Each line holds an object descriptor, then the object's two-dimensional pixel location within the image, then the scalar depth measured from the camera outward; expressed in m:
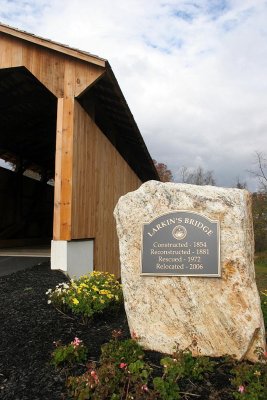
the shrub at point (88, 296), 4.85
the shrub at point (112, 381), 2.93
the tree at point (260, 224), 27.91
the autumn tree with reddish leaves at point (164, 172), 42.53
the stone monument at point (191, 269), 3.66
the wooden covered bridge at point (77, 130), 7.65
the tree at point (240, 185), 44.40
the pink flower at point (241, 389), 2.84
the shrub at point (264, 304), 4.72
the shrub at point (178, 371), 2.97
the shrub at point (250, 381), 2.86
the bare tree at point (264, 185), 27.77
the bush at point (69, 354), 3.53
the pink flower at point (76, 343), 3.56
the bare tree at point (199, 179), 55.86
